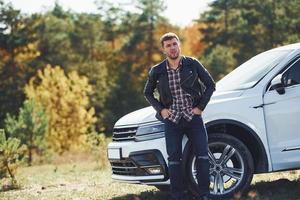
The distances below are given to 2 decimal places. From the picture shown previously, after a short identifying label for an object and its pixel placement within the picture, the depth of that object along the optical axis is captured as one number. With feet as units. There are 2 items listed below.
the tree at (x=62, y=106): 128.57
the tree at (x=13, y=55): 152.25
